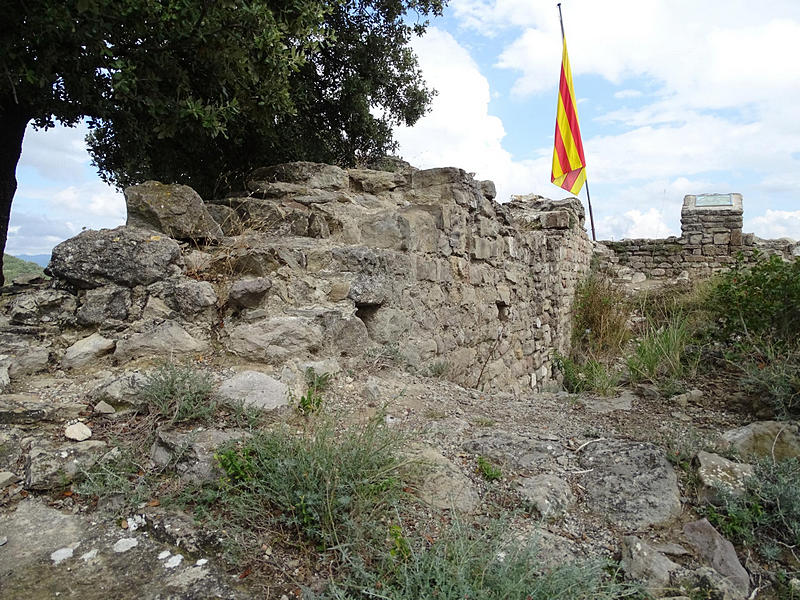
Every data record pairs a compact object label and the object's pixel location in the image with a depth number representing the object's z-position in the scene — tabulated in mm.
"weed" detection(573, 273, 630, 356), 7172
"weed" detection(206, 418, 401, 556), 1707
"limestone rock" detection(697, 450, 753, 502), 2156
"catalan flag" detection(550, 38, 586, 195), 9102
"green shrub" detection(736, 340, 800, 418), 2986
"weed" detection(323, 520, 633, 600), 1449
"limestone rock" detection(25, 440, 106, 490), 1928
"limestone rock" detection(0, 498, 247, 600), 1492
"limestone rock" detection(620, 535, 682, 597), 1694
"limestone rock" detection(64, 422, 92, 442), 2139
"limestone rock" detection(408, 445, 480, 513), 2008
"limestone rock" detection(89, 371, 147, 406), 2334
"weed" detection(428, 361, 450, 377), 3816
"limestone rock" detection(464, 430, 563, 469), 2401
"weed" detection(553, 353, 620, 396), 4211
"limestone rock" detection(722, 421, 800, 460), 2502
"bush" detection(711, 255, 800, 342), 3736
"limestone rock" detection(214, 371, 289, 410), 2391
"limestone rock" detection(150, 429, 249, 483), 1964
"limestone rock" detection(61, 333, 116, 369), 2586
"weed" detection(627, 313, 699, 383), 4129
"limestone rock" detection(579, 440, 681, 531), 2088
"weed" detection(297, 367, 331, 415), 2525
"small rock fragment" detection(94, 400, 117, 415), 2303
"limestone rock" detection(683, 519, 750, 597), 1800
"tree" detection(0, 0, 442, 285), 3865
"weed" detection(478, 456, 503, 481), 2223
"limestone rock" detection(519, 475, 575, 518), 2053
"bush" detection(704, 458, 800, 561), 1945
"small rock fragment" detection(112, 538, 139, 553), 1671
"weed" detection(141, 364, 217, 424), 2240
